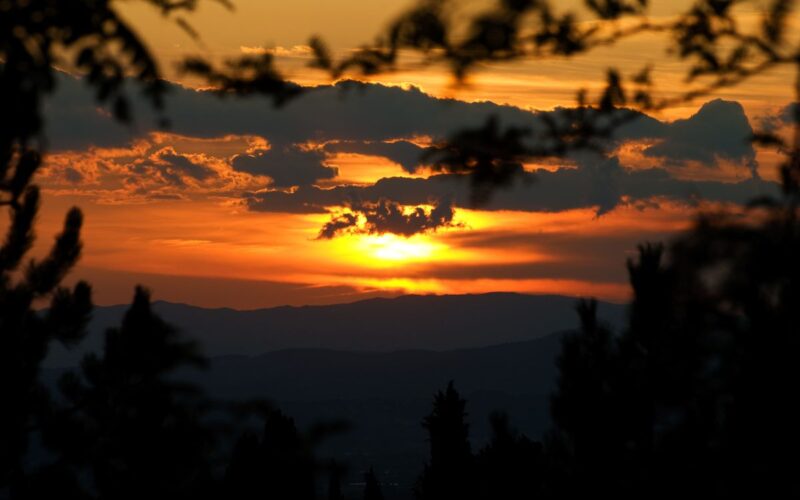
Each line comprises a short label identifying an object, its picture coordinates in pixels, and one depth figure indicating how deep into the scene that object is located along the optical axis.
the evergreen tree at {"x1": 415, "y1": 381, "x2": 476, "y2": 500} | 42.03
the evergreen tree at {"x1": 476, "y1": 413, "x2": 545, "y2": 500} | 22.02
